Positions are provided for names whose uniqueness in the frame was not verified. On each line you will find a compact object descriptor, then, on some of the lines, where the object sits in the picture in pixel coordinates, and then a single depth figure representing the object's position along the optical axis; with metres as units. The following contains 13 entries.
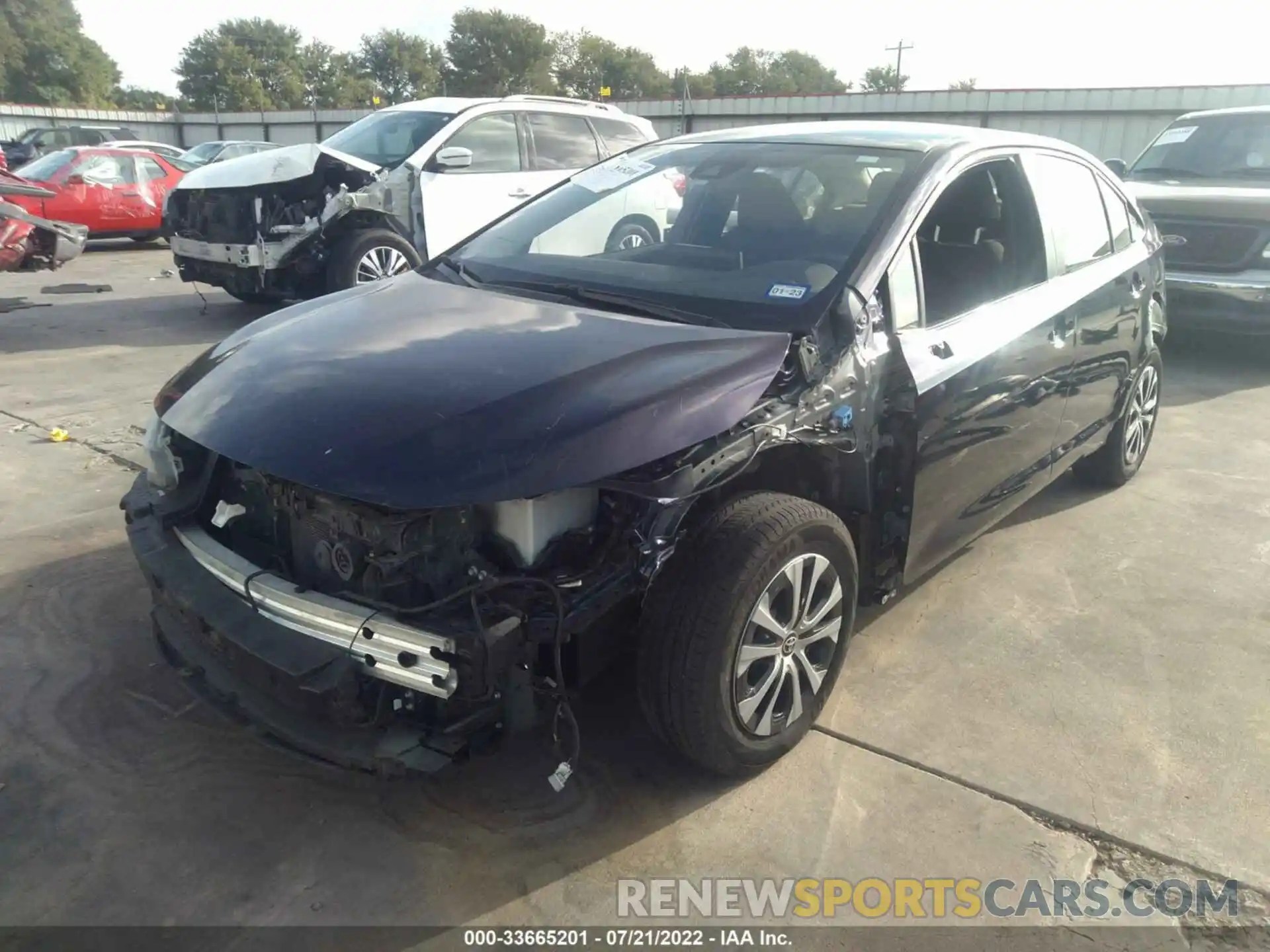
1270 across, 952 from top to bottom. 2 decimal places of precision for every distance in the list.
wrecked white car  8.12
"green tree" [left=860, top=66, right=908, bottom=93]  69.65
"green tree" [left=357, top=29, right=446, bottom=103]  75.62
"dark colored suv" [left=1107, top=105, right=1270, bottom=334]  7.35
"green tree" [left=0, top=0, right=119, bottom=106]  59.19
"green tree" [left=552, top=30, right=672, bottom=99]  75.62
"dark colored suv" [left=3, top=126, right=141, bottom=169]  19.91
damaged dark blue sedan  2.26
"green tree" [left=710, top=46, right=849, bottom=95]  76.75
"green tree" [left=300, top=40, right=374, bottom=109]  73.31
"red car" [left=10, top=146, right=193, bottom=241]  13.70
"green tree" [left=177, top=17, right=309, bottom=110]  67.25
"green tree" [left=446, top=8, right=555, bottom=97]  70.50
